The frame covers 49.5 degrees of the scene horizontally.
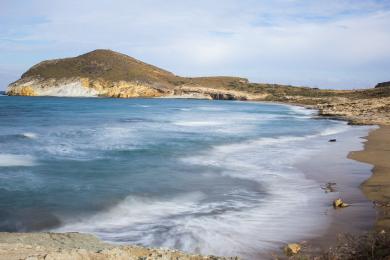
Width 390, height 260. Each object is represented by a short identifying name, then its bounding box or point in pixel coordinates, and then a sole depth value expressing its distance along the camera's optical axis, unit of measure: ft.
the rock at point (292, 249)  21.82
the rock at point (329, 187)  36.68
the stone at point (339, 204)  31.09
